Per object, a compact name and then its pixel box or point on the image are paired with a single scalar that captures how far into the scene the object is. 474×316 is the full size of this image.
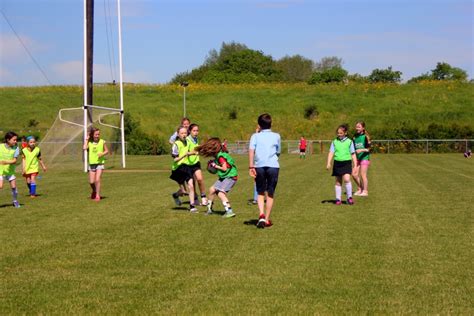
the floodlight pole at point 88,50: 32.81
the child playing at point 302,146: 52.26
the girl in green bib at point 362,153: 17.11
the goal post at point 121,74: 35.16
